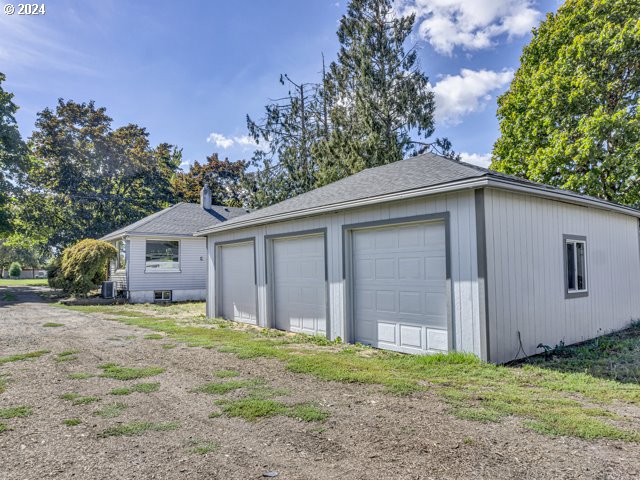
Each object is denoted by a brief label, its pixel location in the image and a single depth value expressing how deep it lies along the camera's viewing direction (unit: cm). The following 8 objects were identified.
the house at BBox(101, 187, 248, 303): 1711
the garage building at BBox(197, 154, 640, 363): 589
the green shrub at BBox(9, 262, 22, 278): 4403
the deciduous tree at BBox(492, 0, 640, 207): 1353
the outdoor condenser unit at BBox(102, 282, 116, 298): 1712
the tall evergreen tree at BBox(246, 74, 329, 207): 2275
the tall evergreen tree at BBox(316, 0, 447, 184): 1912
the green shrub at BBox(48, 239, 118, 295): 1653
